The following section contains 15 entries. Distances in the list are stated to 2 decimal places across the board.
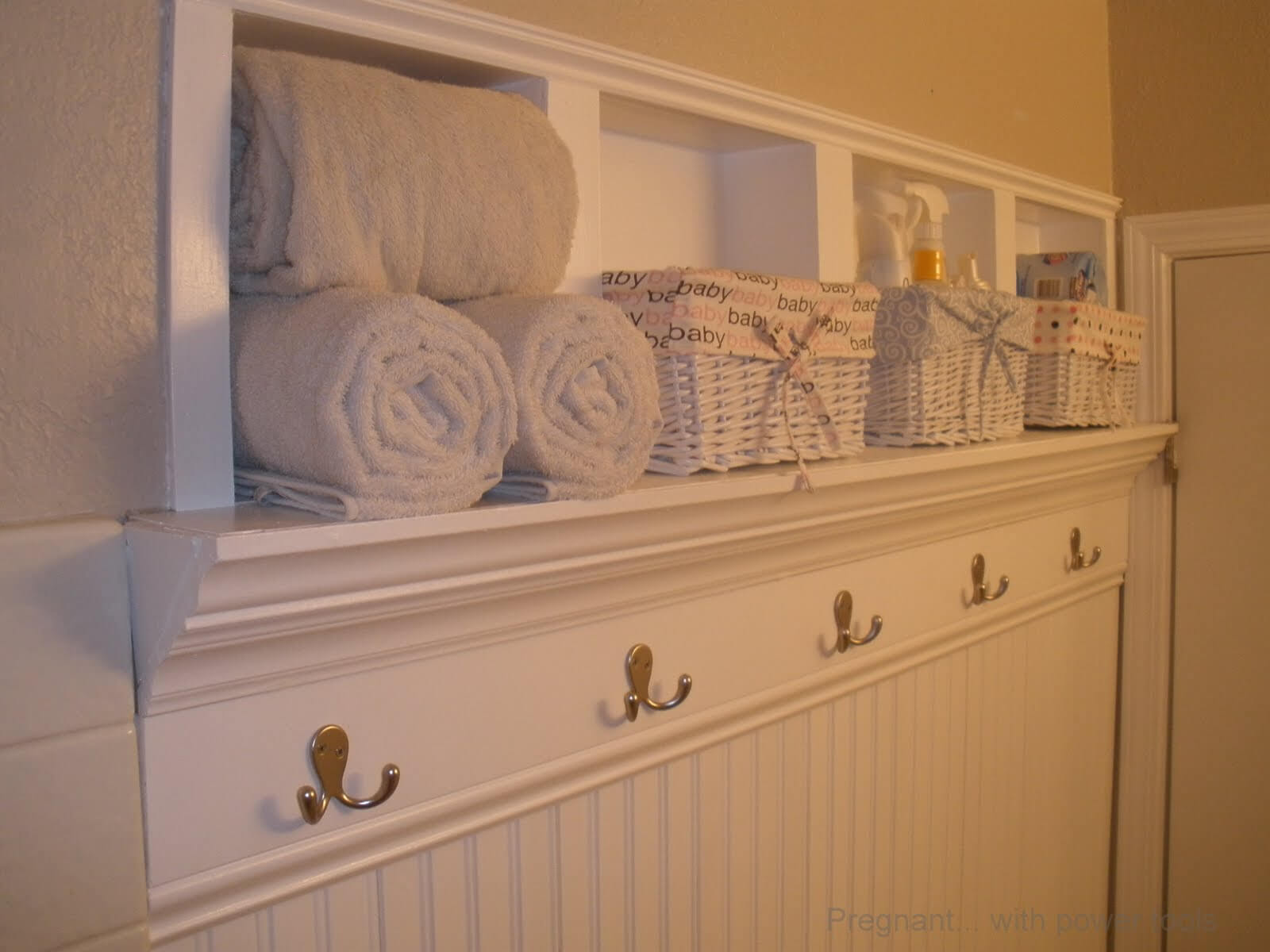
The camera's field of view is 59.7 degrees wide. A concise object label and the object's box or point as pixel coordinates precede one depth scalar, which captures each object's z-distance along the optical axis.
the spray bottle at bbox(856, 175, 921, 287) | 1.24
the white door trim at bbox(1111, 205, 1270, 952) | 1.78
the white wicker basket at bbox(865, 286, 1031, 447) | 1.10
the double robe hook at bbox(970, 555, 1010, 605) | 1.27
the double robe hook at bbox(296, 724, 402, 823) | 0.63
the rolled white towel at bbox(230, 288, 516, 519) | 0.56
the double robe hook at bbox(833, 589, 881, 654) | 1.05
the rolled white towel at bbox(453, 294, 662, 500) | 0.65
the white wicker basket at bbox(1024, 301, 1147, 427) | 1.33
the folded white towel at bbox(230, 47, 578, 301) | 0.62
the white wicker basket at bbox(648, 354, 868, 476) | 0.85
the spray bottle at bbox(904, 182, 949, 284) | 1.26
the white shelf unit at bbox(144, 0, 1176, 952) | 0.60
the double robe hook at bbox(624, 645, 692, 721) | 0.82
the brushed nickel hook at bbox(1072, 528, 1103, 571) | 1.55
